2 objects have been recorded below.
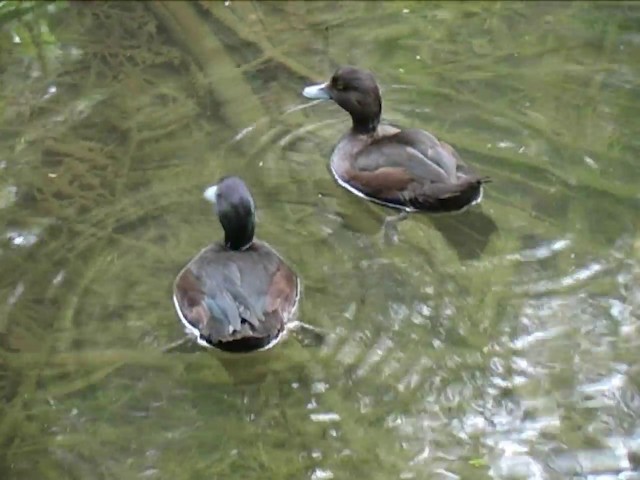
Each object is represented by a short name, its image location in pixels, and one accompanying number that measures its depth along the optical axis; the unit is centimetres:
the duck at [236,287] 1063
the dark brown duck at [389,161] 1254
